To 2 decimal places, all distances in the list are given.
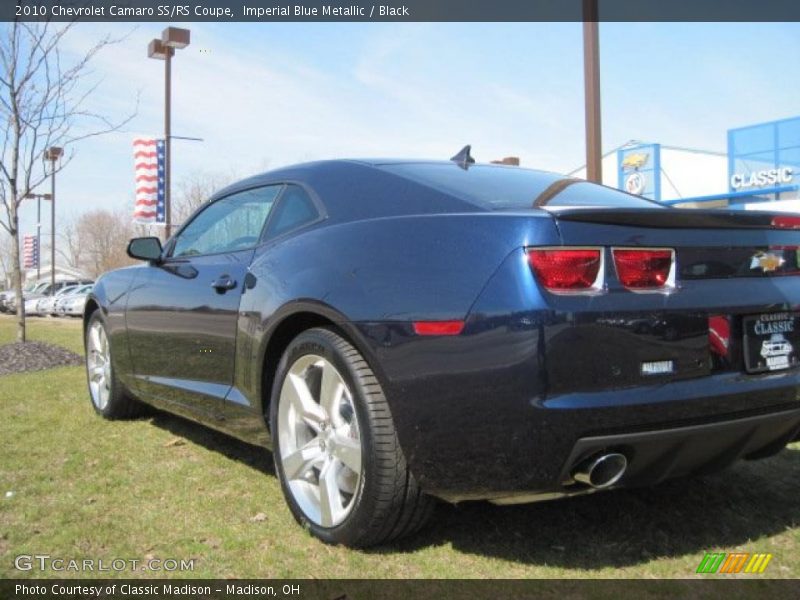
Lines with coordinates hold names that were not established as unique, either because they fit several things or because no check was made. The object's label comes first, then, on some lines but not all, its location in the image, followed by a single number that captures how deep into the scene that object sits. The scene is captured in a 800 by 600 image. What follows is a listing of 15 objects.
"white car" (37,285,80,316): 32.67
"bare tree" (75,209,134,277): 63.84
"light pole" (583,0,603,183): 7.25
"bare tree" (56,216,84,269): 81.12
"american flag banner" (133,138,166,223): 13.43
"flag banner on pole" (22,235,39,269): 36.62
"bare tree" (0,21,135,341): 9.36
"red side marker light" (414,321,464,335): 2.24
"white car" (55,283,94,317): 30.62
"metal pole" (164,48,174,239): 13.55
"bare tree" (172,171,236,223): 28.55
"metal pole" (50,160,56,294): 35.65
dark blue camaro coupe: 2.16
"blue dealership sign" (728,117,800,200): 24.72
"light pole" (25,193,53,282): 35.79
